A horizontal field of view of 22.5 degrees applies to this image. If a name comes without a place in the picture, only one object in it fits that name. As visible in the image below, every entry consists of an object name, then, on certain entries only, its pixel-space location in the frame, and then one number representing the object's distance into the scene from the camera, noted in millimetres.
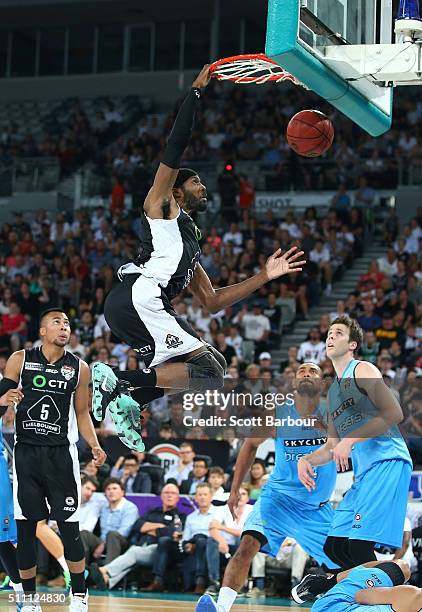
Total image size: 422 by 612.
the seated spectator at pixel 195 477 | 12047
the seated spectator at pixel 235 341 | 16078
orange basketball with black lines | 8172
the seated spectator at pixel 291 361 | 14815
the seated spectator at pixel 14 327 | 17766
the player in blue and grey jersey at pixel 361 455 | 7484
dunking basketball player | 7391
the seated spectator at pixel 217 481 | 11727
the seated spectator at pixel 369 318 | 15633
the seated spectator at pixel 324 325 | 15328
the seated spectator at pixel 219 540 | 11453
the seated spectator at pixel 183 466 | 12195
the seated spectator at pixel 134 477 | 12211
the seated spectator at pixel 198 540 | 11578
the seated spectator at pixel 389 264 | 17397
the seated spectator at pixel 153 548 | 11672
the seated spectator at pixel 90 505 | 11961
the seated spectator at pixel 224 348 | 15695
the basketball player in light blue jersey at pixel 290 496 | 8750
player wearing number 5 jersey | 8828
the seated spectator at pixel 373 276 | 17033
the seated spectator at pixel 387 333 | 15172
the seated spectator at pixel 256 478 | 11844
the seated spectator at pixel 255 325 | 16547
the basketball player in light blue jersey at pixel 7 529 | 9273
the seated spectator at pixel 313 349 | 15117
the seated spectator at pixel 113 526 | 11820
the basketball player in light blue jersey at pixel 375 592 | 5789
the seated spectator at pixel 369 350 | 14797
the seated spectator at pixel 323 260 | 18234
